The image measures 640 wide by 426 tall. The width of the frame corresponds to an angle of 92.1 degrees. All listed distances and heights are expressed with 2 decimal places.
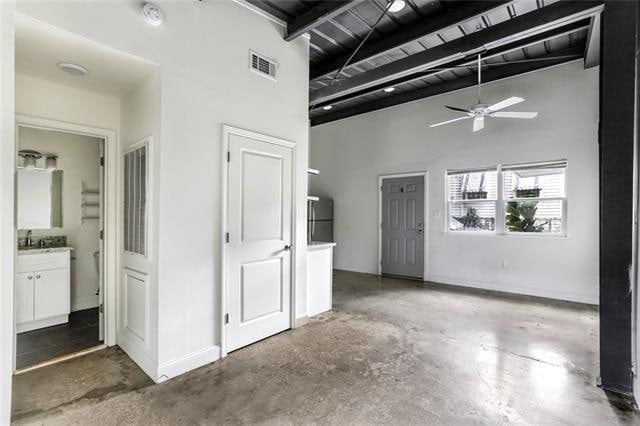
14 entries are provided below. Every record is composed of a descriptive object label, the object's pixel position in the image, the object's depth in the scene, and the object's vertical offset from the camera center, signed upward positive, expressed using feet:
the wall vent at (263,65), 10.62 +5.15
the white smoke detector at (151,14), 7.84 +5.03
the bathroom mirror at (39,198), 12.37 +0.44
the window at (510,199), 16.39 +0.73
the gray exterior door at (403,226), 20.65 -1.04
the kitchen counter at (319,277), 13.35 -2.99
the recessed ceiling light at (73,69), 8.02 +3.76
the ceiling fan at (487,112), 12.63 +4.24
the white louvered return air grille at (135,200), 9.00 +0.29
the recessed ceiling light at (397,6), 10.89 +7.41
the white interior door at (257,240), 9.98 -1.03
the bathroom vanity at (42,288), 11.23 -2.99
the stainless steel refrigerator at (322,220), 24.08 -0.73
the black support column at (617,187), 7.66 +0.66
